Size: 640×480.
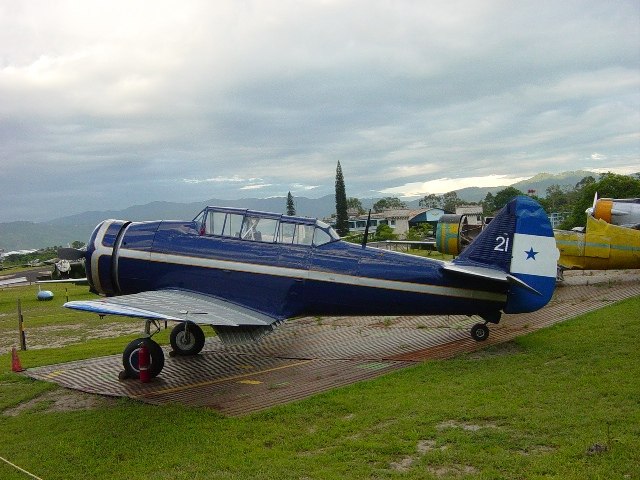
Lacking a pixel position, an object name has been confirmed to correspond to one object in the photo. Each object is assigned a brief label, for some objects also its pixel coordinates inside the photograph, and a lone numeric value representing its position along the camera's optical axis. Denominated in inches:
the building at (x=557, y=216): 3041.3
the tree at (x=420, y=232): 1934.4
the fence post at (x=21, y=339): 449.6
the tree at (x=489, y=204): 4075.8
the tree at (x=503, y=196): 3655.3
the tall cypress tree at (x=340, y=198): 2701.8
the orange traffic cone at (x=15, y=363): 367.6
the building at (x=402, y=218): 3545.8
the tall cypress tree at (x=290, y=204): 2938.0
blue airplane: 341.7
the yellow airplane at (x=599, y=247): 591.2
